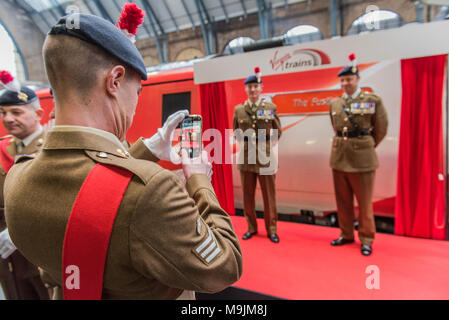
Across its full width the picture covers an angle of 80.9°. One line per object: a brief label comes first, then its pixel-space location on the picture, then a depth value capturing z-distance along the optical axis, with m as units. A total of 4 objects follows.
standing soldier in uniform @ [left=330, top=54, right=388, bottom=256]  2.50
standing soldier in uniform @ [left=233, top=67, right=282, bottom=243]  2.48
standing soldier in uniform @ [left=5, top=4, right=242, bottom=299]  0.49
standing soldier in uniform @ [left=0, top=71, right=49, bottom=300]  1.59
